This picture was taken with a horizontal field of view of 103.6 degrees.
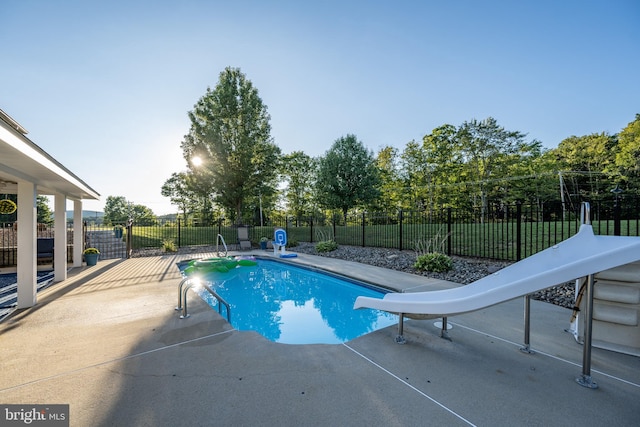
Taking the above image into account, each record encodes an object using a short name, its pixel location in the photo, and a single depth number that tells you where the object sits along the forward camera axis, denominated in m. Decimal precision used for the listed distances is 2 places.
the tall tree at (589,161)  22.89
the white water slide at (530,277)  2.03
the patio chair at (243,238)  13.73
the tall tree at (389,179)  25.94
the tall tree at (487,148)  22.50
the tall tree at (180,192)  16.91
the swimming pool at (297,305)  4.48
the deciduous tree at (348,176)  19.03
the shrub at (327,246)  11.38
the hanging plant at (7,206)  6.68
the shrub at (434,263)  6.56
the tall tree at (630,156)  18.66
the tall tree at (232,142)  15.42
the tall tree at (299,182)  26.92
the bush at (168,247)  12.32
